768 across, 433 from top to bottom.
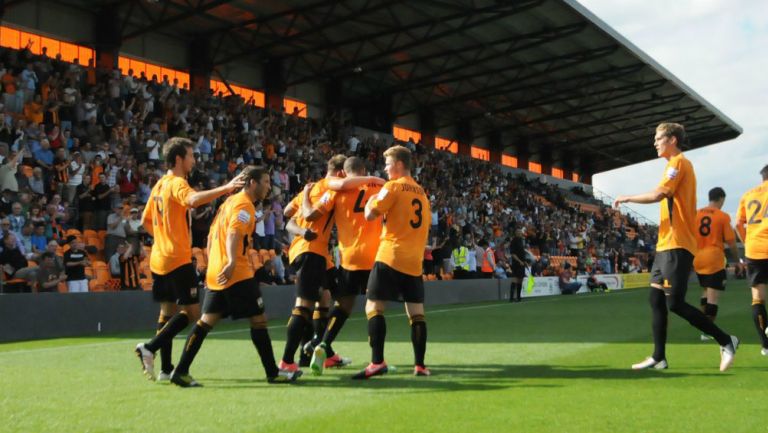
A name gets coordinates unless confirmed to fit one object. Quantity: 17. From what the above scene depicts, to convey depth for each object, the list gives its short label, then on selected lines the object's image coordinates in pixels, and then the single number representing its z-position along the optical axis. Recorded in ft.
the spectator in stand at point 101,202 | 55.36
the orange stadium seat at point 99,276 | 51.72
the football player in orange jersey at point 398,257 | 23.63
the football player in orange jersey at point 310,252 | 24.88
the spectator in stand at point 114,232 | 53.11
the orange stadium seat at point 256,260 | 61.31
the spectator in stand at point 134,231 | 53.06
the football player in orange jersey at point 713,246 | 33.58
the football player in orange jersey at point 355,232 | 25.76
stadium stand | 53.52
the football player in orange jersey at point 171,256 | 23.88
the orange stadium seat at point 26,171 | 52.08
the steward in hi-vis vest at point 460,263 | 86.63
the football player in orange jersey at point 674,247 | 24.41
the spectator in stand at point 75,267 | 48.16
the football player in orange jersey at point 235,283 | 22.50
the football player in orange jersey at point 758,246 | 28.71
